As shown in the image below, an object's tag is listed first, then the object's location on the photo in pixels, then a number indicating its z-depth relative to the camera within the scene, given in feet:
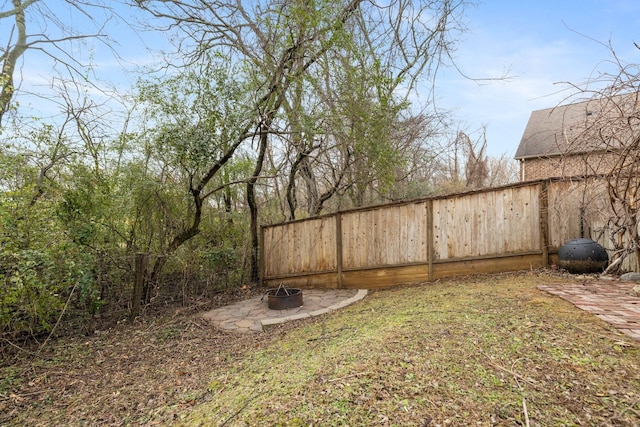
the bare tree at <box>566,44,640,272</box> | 9.53
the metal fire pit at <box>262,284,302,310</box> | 14.76
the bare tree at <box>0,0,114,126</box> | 14.67
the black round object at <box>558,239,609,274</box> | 12.97
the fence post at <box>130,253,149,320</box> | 14.42
